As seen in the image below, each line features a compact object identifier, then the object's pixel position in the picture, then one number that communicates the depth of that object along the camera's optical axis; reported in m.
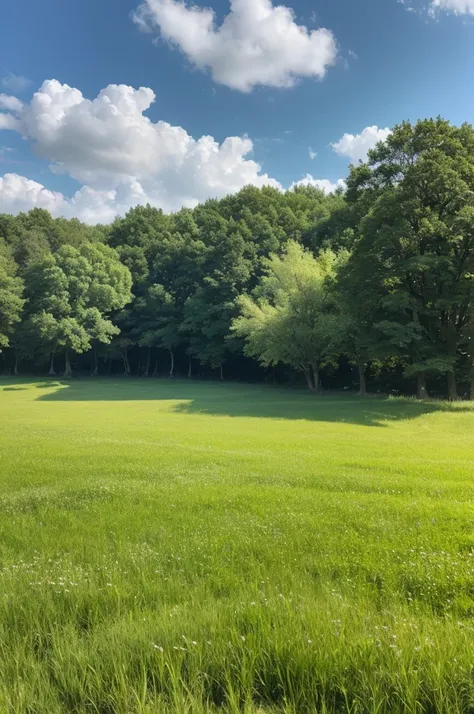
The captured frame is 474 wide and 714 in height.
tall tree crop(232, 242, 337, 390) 42.12
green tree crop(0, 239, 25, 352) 60.72
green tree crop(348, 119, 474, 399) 29.66
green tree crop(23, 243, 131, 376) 60.41
